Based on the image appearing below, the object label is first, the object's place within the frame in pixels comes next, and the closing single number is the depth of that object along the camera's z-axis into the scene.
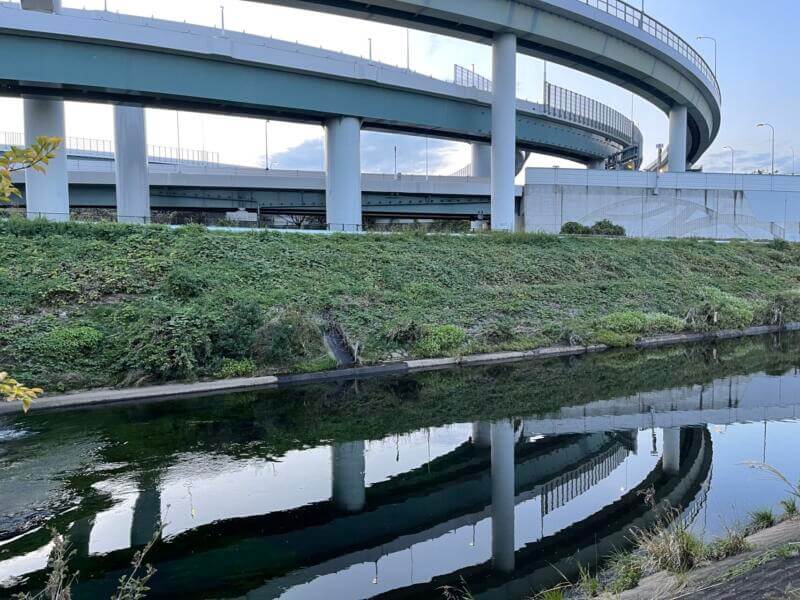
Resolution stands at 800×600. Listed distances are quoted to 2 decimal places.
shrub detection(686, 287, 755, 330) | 20.11
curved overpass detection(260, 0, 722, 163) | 26.84
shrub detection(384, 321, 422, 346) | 15.55
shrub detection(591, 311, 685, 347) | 17.62
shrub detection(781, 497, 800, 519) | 5.49
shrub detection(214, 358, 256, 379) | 12.98
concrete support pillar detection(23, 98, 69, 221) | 24.52
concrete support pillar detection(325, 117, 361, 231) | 28.20
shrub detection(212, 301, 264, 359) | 13.27
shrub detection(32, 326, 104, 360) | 12.34
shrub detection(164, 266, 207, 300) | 15.41
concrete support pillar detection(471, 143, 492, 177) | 53.19
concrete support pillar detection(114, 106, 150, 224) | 30.75
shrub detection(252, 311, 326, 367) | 13.50
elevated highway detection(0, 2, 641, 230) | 22.42
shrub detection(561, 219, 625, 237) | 32.12
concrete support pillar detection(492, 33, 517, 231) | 29.27
